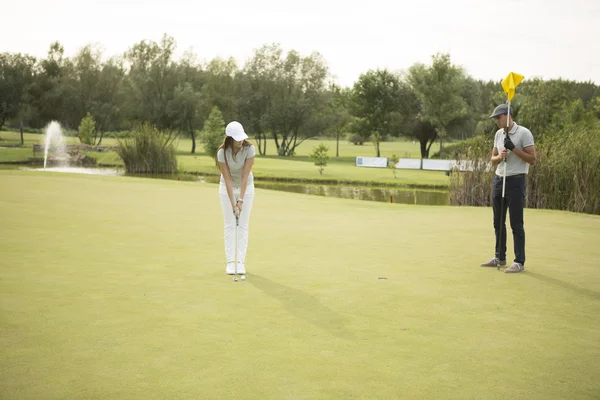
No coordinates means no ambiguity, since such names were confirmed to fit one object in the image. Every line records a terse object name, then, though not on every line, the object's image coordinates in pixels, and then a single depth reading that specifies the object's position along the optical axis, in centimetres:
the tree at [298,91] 7838
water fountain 5350
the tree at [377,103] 7944
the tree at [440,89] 6781
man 909
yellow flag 964
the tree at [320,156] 4697
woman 813
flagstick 919
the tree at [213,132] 5301
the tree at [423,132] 7781
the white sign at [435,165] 5622
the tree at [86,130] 6875
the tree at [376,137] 7375
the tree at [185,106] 7556
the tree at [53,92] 8150
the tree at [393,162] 4526
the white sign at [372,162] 6009
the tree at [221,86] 8275
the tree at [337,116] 8125
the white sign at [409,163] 5780
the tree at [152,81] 7631
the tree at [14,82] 7894
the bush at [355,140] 12294
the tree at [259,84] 7956
